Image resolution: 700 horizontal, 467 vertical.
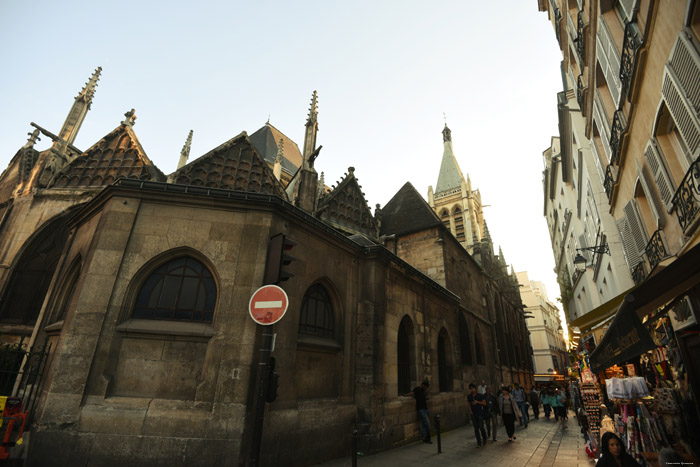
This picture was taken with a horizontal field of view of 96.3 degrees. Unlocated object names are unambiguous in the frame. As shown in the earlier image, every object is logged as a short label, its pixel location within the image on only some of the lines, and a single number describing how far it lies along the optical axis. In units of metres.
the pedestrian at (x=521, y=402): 12.80
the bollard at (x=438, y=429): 7.34
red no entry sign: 4.10
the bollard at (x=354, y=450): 4.82
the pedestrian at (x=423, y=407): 8.52
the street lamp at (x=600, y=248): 10.46
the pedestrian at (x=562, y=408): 12.21
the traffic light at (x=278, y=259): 4.69
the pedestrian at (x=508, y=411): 9.11
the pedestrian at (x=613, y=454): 3.29
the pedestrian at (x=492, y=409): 9.03
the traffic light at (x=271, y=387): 4.06
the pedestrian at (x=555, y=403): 12.73
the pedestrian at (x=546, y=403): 15.38
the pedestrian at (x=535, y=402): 15.85
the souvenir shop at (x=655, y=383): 3.66
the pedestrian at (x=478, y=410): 8.45
